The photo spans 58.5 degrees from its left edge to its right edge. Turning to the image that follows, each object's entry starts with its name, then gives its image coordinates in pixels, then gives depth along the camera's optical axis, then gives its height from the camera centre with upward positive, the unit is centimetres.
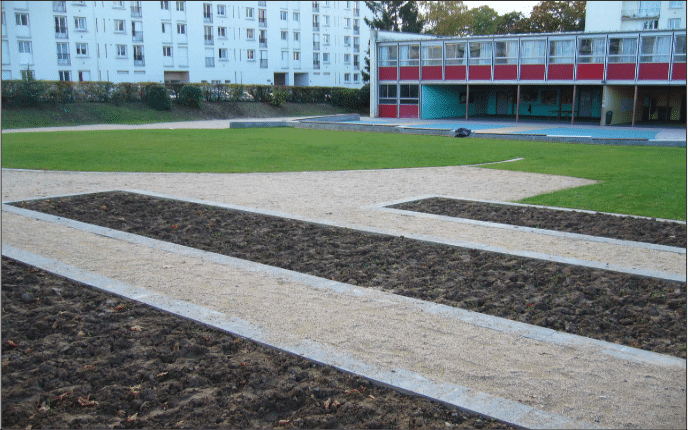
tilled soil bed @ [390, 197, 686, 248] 836 -173
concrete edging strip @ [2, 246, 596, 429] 358 -178
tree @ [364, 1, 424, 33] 6191 +885
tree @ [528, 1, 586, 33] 6366 +903
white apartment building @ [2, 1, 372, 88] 5388 +645
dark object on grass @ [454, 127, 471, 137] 2752 -122
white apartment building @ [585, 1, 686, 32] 5666 +823
